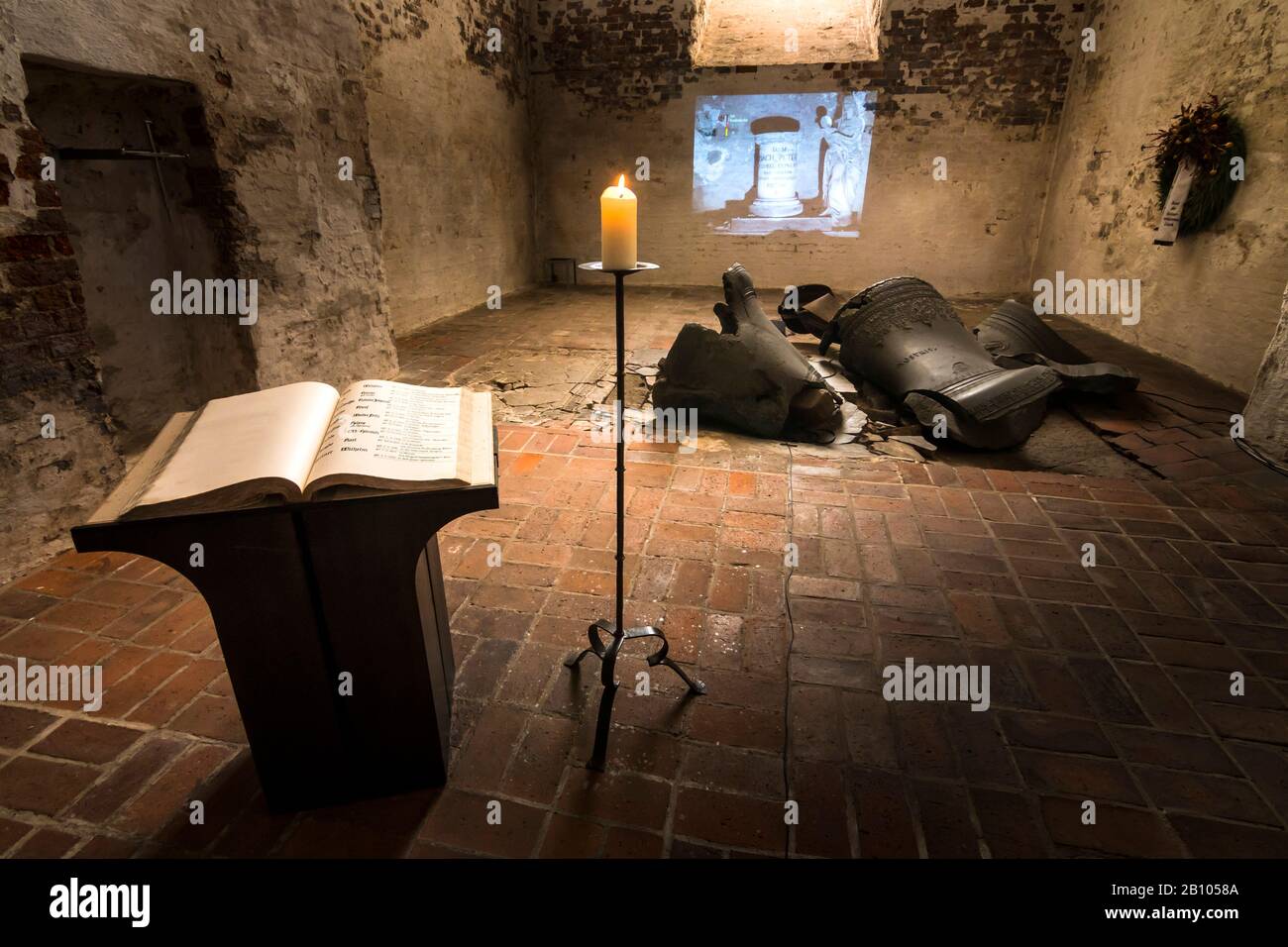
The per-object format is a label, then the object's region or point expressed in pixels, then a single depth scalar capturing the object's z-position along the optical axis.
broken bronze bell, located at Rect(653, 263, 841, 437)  4.16
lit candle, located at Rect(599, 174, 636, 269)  1.54
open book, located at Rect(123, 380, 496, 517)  1.35
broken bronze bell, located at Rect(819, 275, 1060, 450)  3.92
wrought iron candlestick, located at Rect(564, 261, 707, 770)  1.81
